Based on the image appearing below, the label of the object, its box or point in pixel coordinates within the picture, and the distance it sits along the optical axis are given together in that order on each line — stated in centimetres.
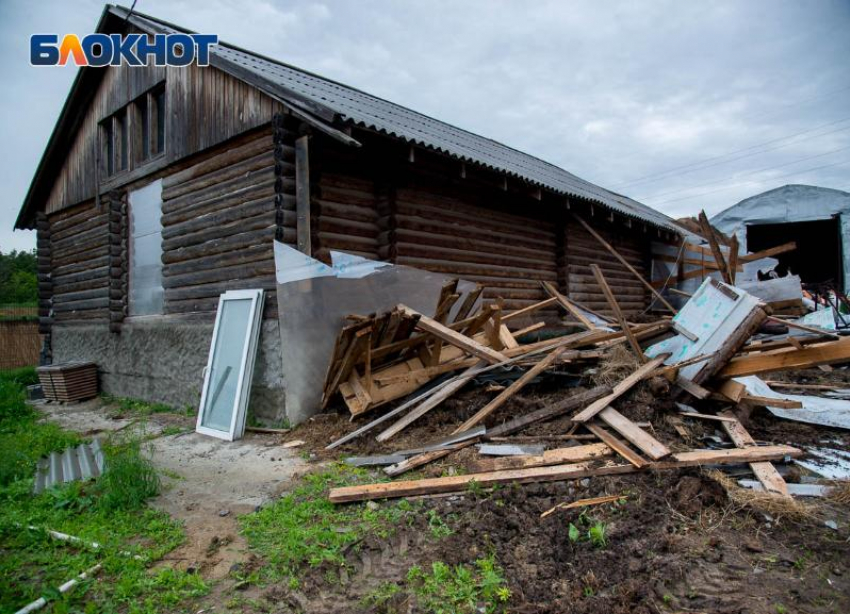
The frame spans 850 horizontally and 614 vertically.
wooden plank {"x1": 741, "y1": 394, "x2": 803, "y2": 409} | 505
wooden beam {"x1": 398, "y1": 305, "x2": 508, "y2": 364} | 582
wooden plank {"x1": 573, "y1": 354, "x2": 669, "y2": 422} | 470
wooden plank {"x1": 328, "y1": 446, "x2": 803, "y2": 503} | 384
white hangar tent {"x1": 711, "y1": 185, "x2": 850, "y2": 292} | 1802
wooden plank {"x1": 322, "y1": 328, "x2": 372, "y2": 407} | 599
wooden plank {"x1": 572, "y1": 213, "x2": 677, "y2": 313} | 1103
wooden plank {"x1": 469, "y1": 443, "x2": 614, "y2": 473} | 410
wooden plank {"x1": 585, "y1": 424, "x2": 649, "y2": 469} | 388
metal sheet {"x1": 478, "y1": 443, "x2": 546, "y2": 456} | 438
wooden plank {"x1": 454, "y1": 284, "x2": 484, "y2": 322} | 748
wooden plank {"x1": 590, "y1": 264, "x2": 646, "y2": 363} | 561
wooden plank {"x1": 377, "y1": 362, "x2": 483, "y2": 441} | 538
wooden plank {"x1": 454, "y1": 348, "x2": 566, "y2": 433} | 516
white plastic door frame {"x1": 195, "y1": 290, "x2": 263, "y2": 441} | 628
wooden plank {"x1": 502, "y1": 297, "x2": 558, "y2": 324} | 775
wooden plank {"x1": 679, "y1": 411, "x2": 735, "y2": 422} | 473
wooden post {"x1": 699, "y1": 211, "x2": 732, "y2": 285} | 886
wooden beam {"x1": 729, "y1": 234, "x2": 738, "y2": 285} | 1021
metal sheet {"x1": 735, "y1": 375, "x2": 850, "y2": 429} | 507
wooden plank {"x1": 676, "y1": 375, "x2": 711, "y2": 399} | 508
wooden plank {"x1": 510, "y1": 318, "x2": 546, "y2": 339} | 767
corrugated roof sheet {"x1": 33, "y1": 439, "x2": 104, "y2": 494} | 476
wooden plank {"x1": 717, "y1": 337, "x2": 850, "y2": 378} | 454
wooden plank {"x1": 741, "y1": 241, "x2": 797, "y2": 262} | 1082
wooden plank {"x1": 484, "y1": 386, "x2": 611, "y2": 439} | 493
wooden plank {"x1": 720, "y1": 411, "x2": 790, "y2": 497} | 357
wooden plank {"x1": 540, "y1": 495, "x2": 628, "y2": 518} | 344
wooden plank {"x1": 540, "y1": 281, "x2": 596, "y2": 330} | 863
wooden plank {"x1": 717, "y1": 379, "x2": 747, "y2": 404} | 504
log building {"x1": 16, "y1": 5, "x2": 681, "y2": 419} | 672
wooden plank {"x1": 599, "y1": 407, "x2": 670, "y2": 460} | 394
